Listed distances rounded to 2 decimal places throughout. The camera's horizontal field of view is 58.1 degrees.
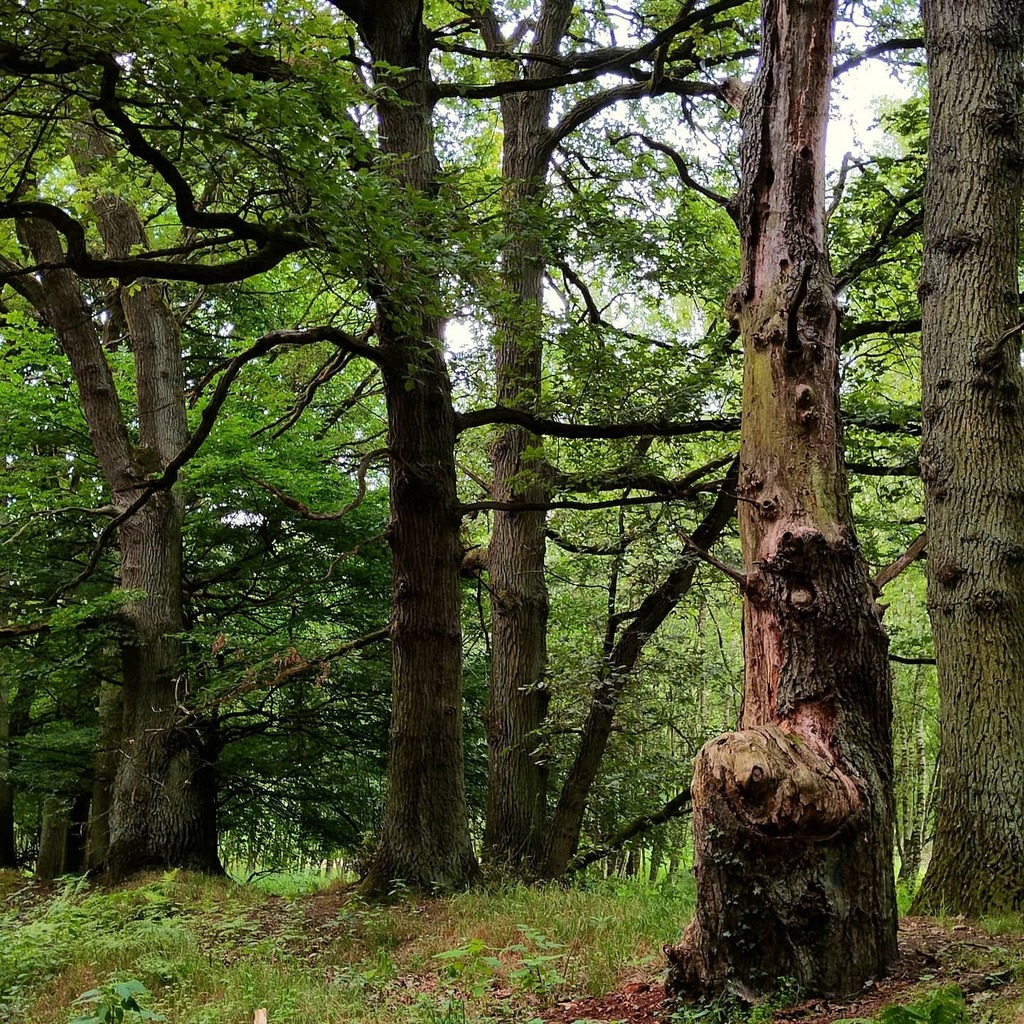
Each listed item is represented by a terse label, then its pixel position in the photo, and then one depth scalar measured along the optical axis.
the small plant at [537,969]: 4.66
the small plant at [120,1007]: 3.35
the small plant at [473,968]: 4.91
